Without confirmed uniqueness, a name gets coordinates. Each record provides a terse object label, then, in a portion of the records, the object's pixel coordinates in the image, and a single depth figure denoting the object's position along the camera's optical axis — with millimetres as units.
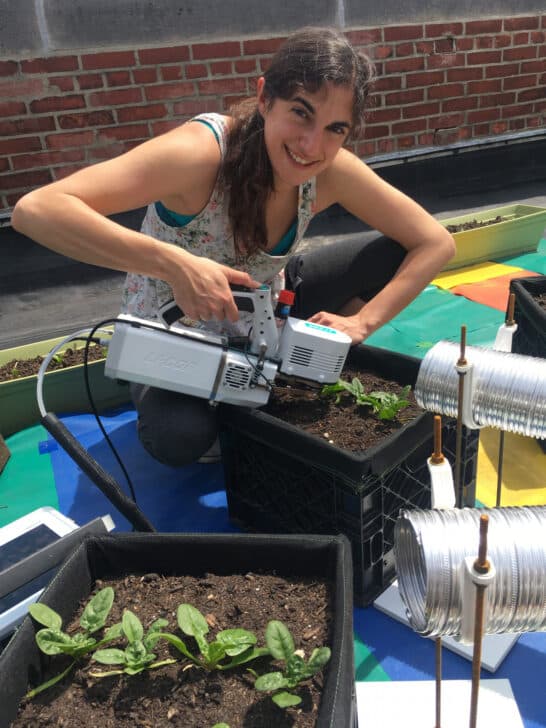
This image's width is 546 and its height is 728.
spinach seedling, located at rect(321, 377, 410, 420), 1369
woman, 1295
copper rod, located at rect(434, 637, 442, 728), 789
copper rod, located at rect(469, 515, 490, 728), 578
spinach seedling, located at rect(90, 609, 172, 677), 810
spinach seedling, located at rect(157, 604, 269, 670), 812
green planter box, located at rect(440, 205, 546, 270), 3037
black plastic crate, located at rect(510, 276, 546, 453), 1655
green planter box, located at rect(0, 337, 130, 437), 1956
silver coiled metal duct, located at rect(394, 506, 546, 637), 657
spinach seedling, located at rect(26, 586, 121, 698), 822
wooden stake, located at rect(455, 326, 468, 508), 890
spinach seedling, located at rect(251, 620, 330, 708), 752
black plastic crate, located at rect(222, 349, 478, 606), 1191
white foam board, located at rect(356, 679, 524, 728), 1006
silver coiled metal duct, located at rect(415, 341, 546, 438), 915
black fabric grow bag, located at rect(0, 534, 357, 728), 831
